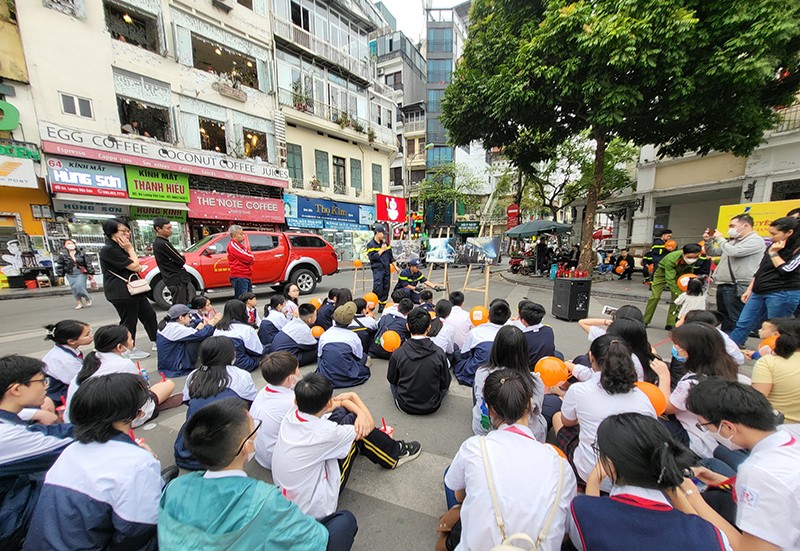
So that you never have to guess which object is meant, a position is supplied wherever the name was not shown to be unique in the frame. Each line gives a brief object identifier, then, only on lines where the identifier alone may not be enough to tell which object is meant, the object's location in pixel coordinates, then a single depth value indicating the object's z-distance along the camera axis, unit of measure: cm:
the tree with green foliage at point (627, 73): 627
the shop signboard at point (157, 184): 1088
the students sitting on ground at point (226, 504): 106
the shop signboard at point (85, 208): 995
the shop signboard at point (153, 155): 951
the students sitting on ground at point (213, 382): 227
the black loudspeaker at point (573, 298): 637
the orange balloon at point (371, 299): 540
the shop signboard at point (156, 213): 1136
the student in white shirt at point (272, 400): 210
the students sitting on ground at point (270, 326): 448
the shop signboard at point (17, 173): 864
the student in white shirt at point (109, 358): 240
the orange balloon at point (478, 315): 452
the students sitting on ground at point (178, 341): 372
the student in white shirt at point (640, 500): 100
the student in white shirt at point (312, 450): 166
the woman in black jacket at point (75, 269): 705
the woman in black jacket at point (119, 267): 388
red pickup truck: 713
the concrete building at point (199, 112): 972
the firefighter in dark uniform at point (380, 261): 660
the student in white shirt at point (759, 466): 111
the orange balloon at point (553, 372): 275
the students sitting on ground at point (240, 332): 380
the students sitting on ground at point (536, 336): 328
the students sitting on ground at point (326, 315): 462
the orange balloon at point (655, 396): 210
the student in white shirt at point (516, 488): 119
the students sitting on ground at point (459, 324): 413
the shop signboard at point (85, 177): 945
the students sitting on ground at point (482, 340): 336
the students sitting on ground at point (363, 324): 414
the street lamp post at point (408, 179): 2600
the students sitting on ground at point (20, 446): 144
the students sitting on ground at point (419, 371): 291
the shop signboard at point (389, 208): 1897
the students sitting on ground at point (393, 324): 421
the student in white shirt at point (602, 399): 176
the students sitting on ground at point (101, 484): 120
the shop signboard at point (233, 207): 1248
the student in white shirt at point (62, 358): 263
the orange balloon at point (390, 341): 404
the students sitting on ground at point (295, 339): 395
